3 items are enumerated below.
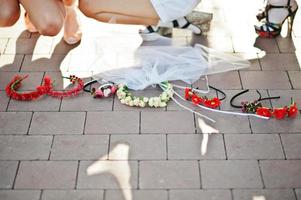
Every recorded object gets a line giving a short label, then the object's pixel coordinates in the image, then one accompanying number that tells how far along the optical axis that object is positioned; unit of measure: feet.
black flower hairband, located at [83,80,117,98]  7.70
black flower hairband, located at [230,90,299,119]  7.27
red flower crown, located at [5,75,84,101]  7.70
